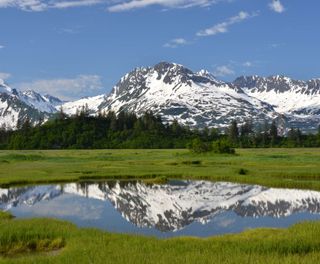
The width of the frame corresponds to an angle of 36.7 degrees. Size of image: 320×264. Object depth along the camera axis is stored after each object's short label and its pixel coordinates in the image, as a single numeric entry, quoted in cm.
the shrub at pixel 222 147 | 14762
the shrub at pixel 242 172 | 8215
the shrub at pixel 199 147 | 15138
